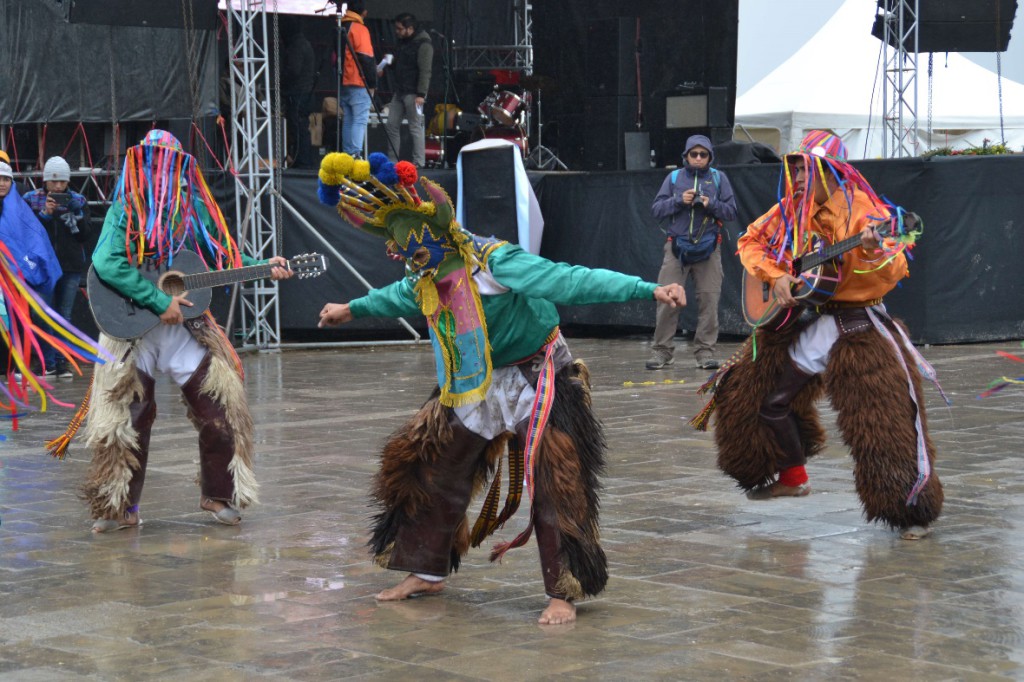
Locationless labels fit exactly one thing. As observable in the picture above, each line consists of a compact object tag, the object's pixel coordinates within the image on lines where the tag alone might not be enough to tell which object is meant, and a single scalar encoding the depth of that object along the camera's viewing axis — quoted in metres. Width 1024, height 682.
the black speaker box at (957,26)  15.44
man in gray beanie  12.43
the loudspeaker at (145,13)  14.09
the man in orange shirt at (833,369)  6.28
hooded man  12.37
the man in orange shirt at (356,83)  15.26
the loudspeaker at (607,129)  17.72
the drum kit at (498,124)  17.38
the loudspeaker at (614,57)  17.83
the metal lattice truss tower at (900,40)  14.53
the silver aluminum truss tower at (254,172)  13.59
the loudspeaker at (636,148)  17.62
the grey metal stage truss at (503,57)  18.05
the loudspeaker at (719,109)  17.33
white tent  19.55
